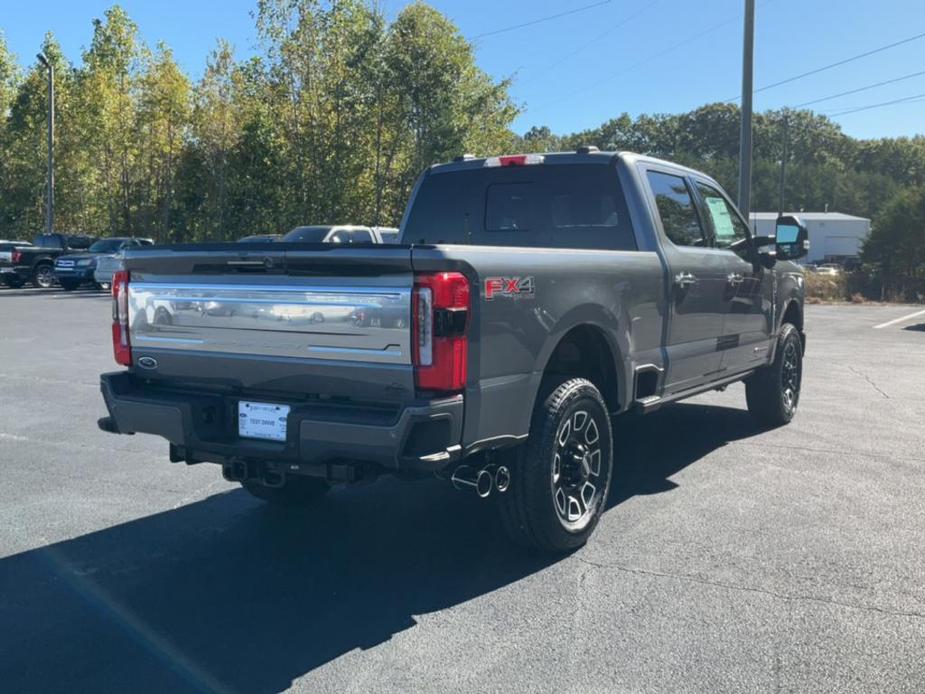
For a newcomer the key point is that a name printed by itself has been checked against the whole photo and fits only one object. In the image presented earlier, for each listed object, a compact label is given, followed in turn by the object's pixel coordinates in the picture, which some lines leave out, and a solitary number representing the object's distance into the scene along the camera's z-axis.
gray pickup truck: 3.82
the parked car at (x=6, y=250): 29.86
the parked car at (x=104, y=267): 28.64
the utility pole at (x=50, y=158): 35.19
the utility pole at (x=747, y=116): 19.41
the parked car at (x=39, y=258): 29.83
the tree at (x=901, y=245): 32.47
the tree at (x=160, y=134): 38.44
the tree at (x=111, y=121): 39.81
